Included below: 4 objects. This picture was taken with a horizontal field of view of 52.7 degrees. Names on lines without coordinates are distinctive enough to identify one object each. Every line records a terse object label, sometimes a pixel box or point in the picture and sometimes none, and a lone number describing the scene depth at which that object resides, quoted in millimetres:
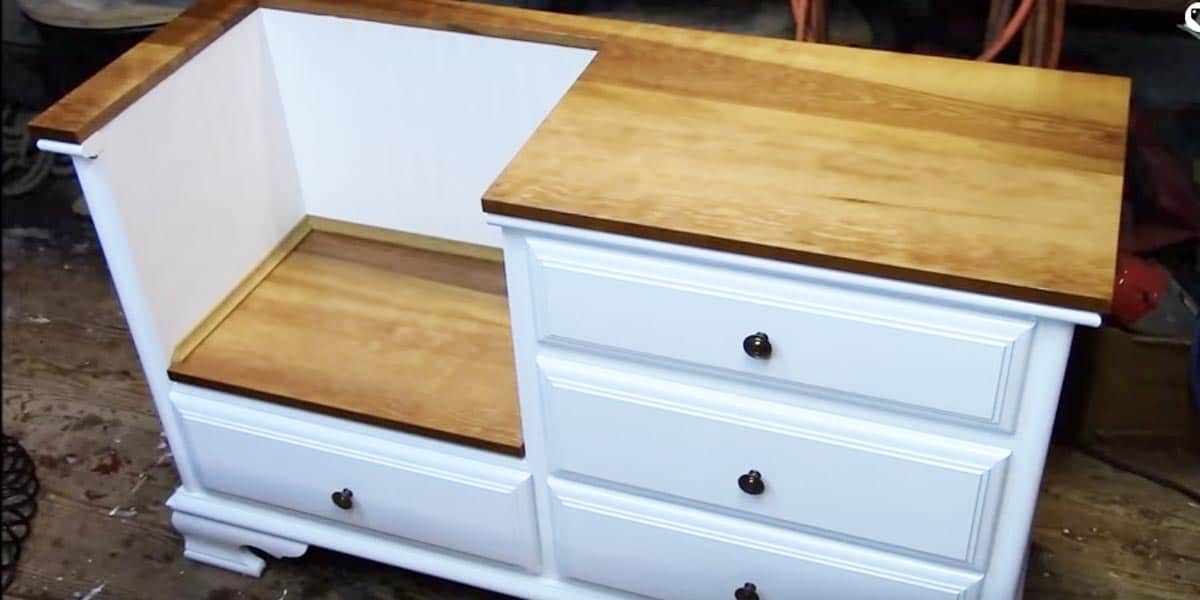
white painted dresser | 1020
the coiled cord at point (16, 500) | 1600
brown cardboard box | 1543
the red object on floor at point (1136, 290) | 1536
